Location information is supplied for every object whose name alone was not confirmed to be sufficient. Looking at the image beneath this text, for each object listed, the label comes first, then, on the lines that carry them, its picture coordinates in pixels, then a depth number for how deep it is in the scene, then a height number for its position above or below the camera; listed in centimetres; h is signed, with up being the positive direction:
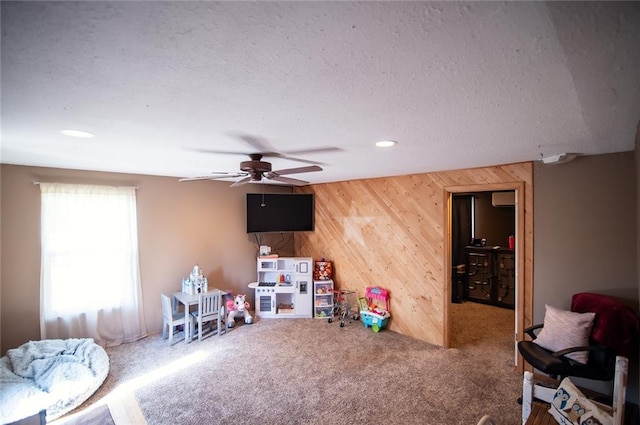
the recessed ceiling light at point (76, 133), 191 +51
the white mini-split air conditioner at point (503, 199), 512 +14
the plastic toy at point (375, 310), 412 -150
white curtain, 331 -68
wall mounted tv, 491 -7
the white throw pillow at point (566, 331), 240 -107
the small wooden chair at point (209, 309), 385 -138
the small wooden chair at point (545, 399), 169 -128
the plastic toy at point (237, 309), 433 -157
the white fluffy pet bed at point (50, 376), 238 -156
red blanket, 231 -98
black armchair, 229 -113
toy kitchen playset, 476 -134
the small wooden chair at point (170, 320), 375 -147
